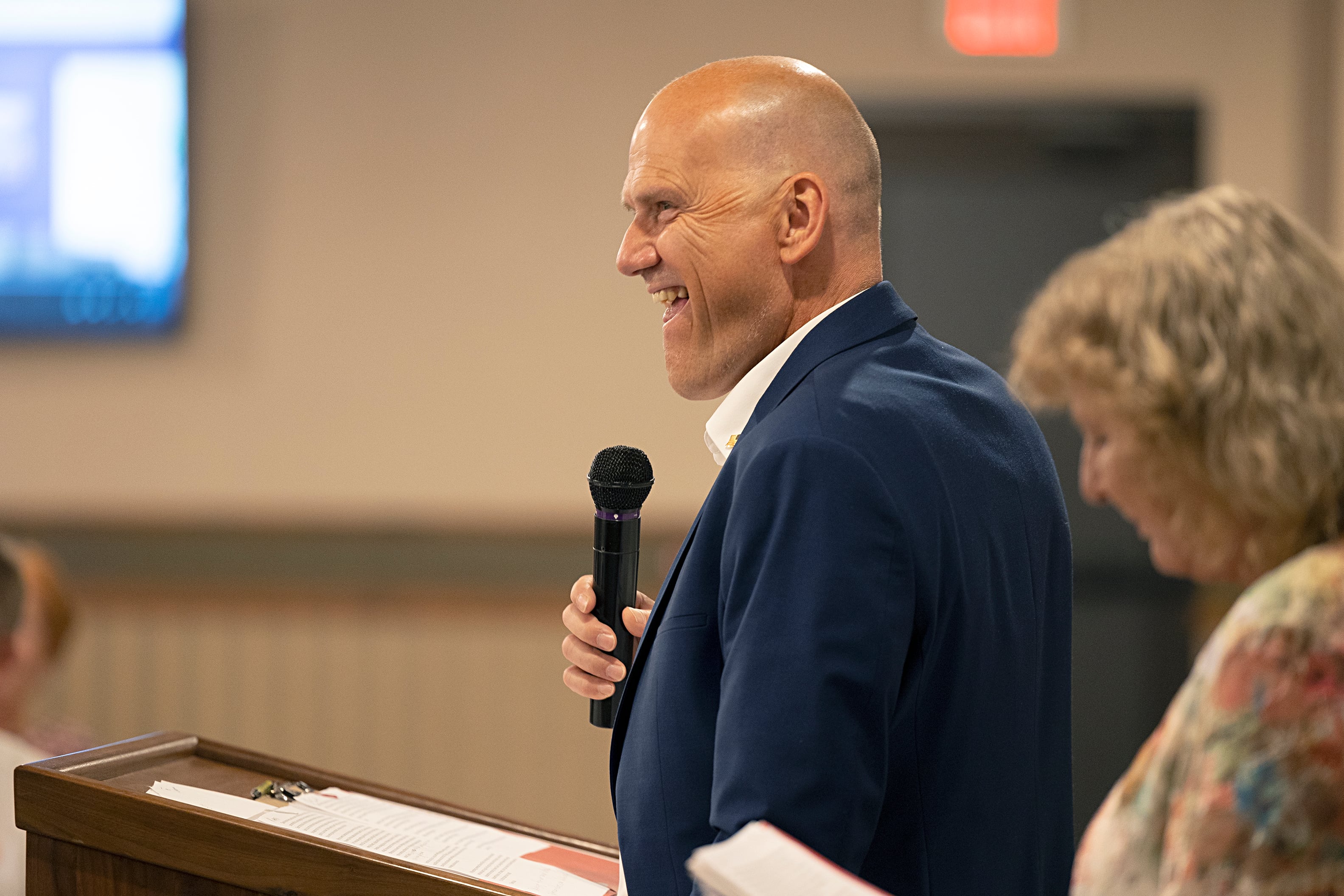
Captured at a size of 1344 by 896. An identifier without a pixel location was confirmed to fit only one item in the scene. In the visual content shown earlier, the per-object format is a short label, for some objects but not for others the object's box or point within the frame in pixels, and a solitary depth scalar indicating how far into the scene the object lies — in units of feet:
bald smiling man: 10.12
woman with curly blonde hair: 9.50
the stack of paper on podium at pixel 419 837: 10.62
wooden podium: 10.48
